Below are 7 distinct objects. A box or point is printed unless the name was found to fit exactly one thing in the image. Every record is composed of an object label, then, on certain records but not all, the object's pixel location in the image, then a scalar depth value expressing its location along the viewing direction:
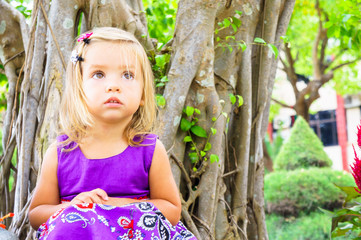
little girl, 1.75
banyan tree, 2.52
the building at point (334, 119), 18.02
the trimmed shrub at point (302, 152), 8.09
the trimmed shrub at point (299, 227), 5.69
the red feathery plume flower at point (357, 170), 2.01
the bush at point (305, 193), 6.77
